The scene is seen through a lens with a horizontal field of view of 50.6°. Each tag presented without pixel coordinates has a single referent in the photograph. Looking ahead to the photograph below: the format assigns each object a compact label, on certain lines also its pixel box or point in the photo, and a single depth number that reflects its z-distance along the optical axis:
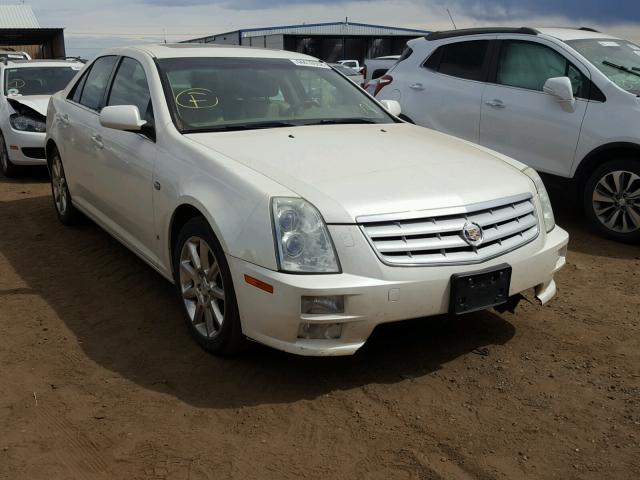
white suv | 5.70
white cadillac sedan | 3.00
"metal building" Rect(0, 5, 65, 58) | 38.81
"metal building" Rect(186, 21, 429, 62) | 48.22
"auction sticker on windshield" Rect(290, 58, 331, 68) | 4.85
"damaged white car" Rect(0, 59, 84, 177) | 8.44
